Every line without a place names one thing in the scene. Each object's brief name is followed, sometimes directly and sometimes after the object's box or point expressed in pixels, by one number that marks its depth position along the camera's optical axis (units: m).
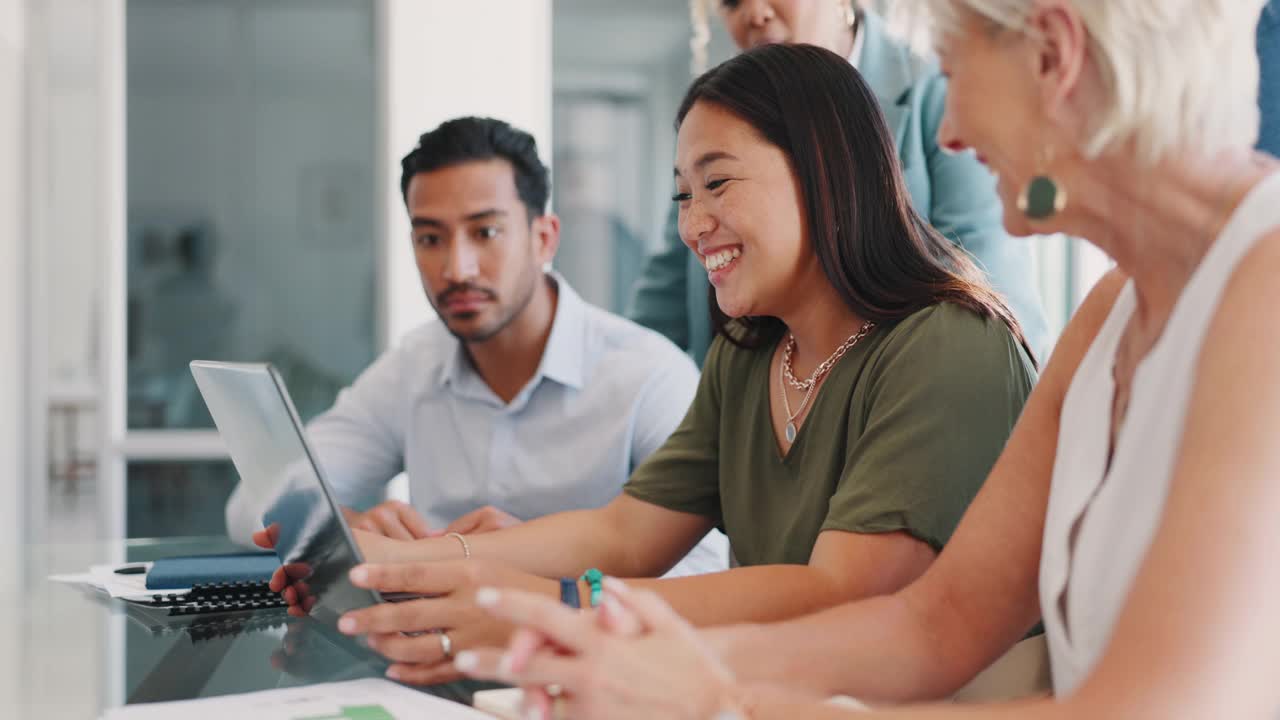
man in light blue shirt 2.27
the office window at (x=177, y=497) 3.95
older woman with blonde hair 0.69
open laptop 1.08
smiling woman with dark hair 1.22
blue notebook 1.55
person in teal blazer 2.11
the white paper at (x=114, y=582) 1.55
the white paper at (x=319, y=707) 0.95
